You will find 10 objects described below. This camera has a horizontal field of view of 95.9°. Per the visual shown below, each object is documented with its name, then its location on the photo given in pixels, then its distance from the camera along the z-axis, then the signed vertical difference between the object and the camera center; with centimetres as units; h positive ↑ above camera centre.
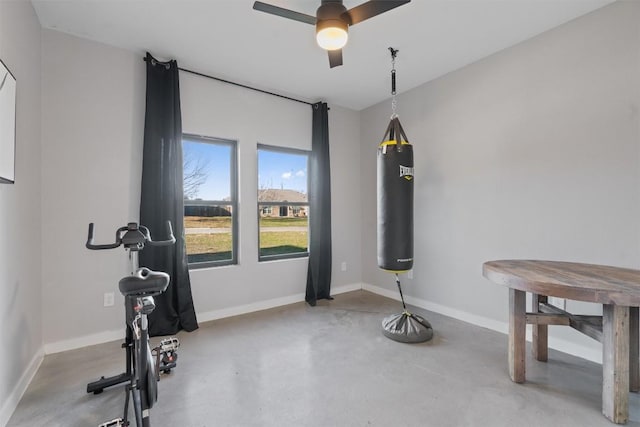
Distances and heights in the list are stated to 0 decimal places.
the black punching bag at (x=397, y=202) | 275 +7
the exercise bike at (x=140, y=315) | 147 -56
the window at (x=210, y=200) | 325 +13
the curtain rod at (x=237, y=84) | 311 +151
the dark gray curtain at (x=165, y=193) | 280 +18
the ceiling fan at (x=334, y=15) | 179 +126
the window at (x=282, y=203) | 376 +10
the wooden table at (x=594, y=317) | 154 -65
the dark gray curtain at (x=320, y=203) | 396 +10
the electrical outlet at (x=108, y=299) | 267 -81
